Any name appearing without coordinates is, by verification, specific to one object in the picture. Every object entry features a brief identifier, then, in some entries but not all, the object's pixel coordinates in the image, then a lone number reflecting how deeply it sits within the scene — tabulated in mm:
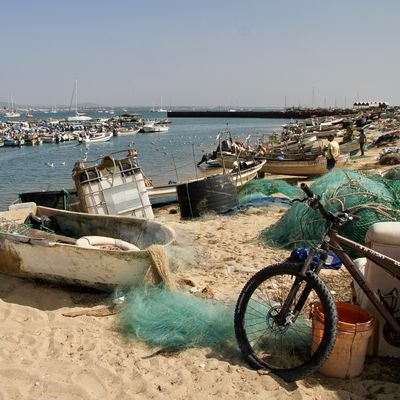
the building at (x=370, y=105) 97312
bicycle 3608
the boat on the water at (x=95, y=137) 48219
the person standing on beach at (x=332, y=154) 15656
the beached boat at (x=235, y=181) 13855
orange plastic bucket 3680
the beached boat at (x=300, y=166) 18219
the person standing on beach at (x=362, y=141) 23998
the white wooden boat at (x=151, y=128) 67312
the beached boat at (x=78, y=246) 5594
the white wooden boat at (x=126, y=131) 61700
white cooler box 3785
